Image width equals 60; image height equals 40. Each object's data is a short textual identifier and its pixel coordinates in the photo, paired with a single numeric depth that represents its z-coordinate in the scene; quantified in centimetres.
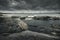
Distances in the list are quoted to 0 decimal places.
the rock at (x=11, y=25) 258
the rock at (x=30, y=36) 249
